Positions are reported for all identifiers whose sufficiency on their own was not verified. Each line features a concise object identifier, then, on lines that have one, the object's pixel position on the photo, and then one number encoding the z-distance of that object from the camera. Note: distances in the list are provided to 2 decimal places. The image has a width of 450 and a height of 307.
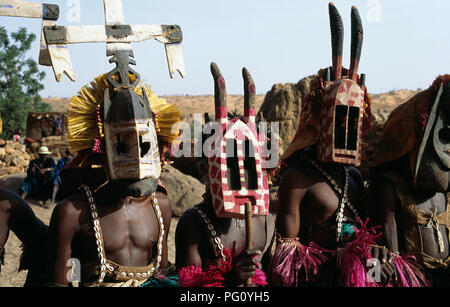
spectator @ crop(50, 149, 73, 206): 11.58
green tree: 22.70
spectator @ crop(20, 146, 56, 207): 11.37
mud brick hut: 19.52
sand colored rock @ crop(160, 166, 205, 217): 10.73
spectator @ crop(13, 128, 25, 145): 18.33
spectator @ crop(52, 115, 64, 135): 19.48
